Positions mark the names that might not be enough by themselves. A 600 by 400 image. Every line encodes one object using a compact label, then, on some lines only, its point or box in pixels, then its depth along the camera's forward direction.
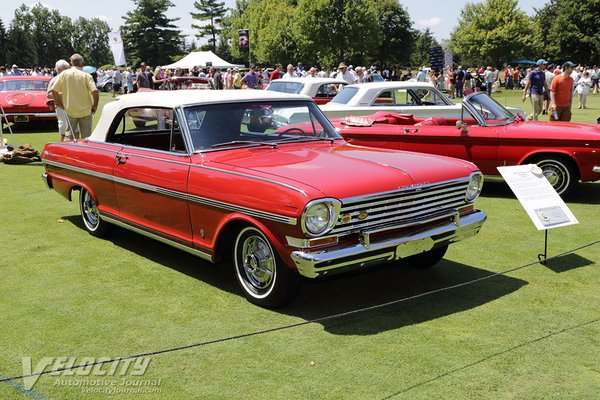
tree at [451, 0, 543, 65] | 70.81
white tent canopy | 45.66
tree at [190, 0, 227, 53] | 111.94
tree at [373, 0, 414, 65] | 78.06
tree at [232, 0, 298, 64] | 77.75
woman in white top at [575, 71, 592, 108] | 25.14
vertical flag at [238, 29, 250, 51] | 38.44
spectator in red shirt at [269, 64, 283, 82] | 24.14
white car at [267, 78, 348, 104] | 15.00
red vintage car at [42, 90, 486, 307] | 4.34
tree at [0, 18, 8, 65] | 102.38
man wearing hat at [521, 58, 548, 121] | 16.16
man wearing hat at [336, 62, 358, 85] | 21.05
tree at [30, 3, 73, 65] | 115.94
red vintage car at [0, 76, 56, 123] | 16.94
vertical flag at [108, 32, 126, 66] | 27.08
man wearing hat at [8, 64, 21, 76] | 32.19
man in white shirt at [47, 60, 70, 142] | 11.46
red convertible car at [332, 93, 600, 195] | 8.41
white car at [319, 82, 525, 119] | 12.31
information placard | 5.62
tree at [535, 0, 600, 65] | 61.88
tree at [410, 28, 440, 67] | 99.05
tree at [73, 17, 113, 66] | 129.12
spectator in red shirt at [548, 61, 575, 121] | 12.72
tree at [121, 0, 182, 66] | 96.25
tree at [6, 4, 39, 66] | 103.19
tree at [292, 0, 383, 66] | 63.19
